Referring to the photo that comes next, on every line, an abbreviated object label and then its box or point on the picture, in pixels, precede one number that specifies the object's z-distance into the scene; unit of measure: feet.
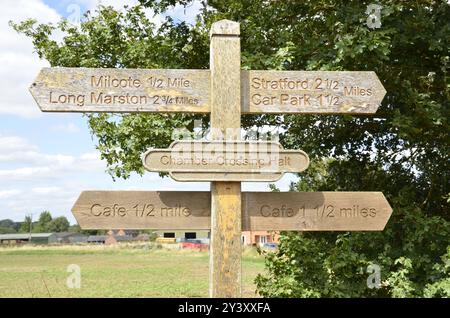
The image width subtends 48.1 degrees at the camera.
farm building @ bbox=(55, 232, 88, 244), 167.58
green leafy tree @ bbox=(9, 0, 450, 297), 24.47
